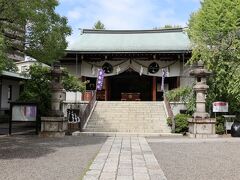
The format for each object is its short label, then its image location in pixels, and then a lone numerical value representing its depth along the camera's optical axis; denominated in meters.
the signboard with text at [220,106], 11.67
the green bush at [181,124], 11.94
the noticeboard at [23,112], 11.05
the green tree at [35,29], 8.07
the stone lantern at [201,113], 10.99
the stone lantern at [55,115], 10.82
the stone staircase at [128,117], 12.59
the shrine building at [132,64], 17.21
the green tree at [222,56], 11.79
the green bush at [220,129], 11.77
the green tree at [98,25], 34.93
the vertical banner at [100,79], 17.02
